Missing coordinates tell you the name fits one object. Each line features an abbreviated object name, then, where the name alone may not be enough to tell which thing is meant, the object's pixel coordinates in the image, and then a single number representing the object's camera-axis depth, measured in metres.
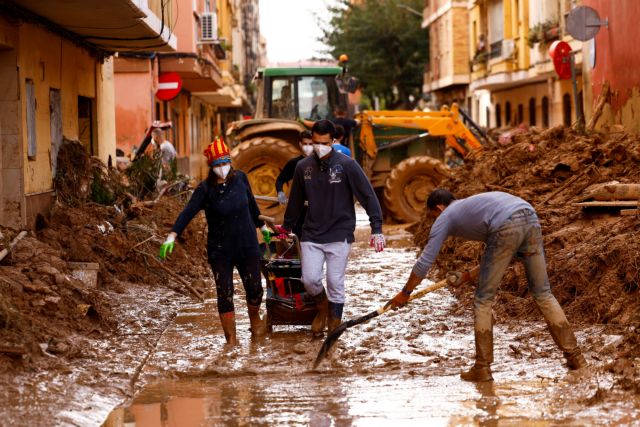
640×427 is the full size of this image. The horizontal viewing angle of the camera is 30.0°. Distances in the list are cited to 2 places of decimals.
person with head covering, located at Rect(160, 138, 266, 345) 9.67
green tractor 20.78
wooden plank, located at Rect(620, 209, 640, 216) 10.44
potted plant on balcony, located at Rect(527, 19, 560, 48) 35.81
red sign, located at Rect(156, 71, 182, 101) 27.17
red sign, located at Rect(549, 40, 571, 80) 23.23
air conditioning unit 33.78
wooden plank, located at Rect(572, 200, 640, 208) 11.06
